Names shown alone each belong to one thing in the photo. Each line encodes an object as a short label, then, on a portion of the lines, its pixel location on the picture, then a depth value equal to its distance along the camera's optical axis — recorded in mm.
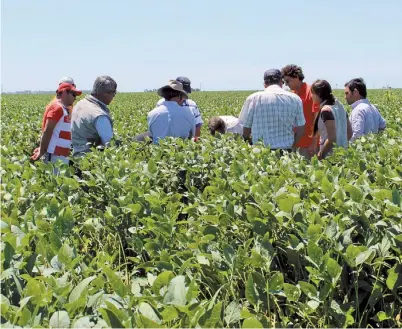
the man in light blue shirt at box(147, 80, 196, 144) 5809
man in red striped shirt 5617
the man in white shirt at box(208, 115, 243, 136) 6934
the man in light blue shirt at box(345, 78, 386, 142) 6391
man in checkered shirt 5539
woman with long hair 5500
